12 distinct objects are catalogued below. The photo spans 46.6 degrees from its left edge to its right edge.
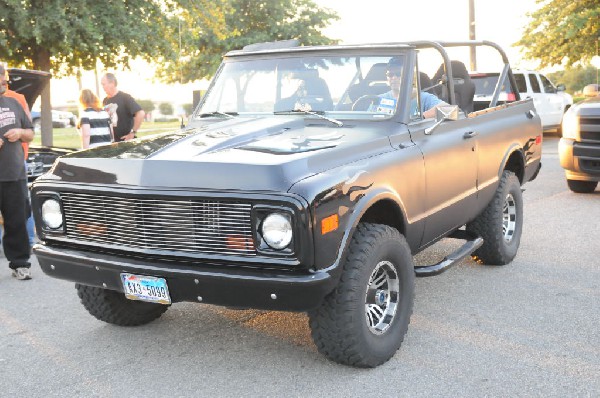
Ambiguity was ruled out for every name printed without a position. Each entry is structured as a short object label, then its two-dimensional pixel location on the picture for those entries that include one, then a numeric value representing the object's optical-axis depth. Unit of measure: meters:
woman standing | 7.96
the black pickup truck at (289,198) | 3.47
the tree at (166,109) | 61.97
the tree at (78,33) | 13.86
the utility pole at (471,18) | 24.80
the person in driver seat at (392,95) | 4.63
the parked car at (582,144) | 9.43
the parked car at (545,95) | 17.78
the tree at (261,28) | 36.66
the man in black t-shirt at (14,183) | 6.05
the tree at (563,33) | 28.11
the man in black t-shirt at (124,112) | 8.66
